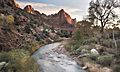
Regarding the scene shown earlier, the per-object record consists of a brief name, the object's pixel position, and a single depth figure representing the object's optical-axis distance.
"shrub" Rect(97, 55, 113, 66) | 7.52
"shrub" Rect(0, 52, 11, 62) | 5.55
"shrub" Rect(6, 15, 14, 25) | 12.61
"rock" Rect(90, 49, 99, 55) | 8.76
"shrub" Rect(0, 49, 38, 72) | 5.12
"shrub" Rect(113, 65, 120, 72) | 6.42
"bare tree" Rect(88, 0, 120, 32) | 17.20
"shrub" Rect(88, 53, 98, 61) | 8.33
